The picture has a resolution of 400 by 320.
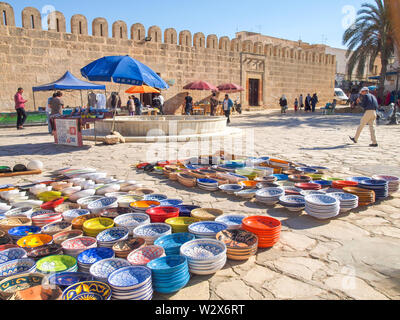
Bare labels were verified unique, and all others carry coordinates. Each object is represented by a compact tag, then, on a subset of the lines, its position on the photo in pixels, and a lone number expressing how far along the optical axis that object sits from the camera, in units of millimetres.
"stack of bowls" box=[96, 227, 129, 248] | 2631
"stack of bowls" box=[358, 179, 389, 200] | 3775
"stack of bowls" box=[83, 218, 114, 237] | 2885
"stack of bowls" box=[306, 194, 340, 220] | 3148
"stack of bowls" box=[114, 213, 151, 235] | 2955
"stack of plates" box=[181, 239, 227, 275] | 2236
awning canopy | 10734
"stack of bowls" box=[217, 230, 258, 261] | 2475
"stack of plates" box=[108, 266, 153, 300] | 1885
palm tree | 19547
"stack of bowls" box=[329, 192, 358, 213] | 3355
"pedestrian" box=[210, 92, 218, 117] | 15384
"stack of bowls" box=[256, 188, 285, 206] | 3725
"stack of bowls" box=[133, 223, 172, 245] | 2693
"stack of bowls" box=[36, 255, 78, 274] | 2256
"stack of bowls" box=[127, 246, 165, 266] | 2379
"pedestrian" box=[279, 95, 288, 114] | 20703
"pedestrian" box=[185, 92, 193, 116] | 16406
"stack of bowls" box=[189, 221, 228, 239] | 2748
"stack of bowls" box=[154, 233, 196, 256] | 2518
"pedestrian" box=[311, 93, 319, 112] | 22623
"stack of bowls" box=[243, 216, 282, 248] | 2682
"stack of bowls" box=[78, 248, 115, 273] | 2312
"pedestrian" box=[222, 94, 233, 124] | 14505
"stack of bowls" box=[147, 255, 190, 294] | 2039
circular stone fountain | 8945
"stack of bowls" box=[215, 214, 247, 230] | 3145
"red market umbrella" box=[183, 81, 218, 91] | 17500
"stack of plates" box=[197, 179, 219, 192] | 4385
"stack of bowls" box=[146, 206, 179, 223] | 3195
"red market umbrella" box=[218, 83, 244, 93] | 18781
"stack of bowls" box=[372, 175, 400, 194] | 3940
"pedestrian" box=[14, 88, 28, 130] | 11291
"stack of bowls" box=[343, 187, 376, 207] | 3629
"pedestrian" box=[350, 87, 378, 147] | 7727
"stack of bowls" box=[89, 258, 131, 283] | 2098
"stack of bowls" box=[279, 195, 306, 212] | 3465
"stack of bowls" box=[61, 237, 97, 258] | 2531
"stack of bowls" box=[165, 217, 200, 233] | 2984
